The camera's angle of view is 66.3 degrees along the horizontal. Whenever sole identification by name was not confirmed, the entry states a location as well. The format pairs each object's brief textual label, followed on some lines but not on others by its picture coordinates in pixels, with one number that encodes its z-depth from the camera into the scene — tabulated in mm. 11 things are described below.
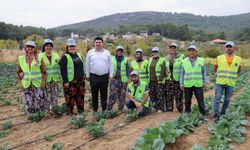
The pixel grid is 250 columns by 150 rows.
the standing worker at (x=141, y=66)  4552
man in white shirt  4126
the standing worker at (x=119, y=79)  4471
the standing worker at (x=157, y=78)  4361
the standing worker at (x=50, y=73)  4190
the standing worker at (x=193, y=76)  3965
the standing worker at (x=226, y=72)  3811
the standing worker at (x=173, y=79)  4268
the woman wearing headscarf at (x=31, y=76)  4095
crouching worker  4182
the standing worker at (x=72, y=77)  4178
